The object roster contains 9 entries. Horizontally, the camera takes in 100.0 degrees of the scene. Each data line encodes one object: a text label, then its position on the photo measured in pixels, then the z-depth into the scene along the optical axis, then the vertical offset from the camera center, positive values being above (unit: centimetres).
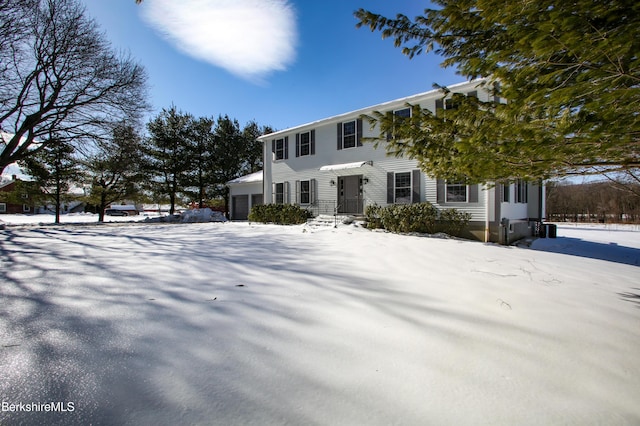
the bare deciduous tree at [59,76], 1090 +625
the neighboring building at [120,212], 3976 +19
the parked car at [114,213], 3956 +2
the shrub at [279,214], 1329 -5
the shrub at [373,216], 1038 -13
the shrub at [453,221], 903 -28
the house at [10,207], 3746 +88
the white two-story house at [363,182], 902 +143
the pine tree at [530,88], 192 +109
